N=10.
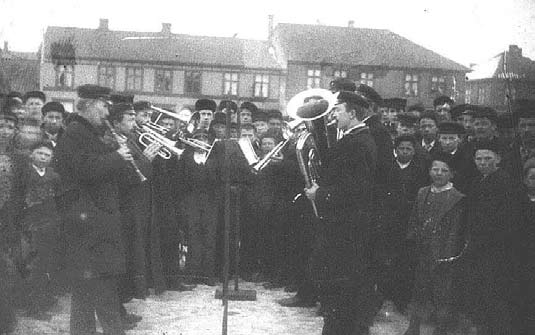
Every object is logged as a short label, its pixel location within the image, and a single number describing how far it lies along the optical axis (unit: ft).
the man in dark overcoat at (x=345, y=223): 15.98
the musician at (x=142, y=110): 25.89
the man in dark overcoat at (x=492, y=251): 17.03
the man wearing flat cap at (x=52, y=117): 26.55
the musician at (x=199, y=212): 27.30
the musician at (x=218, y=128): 28.68
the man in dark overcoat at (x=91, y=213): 16.20
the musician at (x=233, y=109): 31.23
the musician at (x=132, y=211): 20.61
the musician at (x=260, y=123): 30.43
